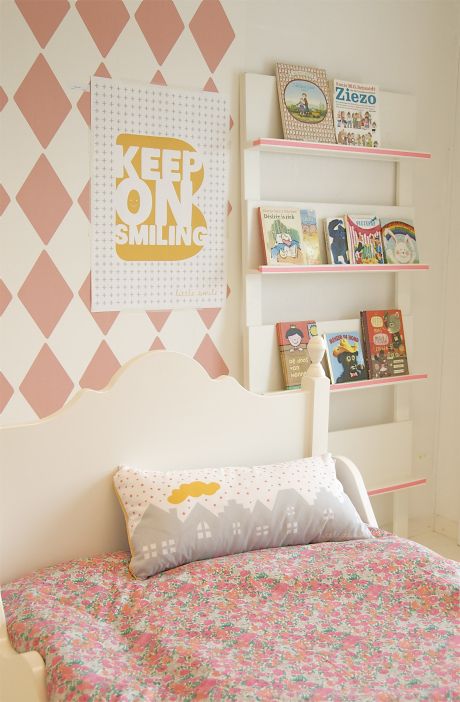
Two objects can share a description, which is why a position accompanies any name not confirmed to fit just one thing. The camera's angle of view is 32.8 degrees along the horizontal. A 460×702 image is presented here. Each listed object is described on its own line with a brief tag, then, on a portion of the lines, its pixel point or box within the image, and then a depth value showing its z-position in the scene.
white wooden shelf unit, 2.69
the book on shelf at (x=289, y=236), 2.68
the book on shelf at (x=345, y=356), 2.87
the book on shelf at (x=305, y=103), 2.70
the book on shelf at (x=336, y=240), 2.83
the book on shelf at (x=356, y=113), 2.83
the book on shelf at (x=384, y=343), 2.98
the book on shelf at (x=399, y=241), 2.98
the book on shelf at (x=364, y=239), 2.88
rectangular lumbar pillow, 1.82
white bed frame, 1.82
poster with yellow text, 2.43
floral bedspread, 1.37
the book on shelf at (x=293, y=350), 2.77
